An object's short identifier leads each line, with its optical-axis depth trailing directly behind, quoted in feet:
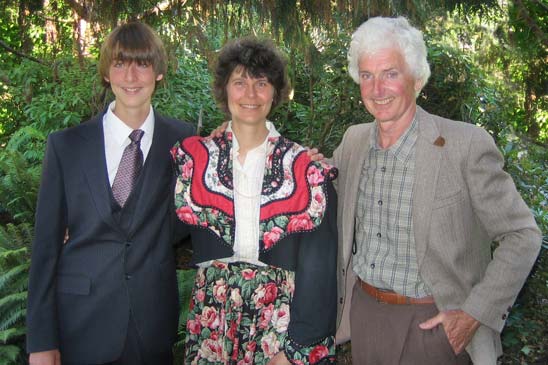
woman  7.55
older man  6.97
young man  7.63
